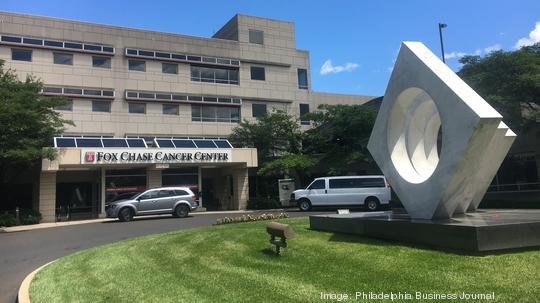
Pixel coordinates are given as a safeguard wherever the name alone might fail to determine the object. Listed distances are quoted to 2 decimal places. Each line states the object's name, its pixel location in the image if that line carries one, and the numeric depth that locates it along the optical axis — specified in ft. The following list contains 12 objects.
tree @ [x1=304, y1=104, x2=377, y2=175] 106.11
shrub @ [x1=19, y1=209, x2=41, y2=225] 82.12
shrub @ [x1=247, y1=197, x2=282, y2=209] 107.34
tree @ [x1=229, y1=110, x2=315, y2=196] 119.96
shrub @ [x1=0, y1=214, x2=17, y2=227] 77.41
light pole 128.16
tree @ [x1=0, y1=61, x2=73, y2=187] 74.08
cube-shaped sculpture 27.91
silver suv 76.95
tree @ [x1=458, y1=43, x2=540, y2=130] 75.15
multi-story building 97.35
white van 83.15
